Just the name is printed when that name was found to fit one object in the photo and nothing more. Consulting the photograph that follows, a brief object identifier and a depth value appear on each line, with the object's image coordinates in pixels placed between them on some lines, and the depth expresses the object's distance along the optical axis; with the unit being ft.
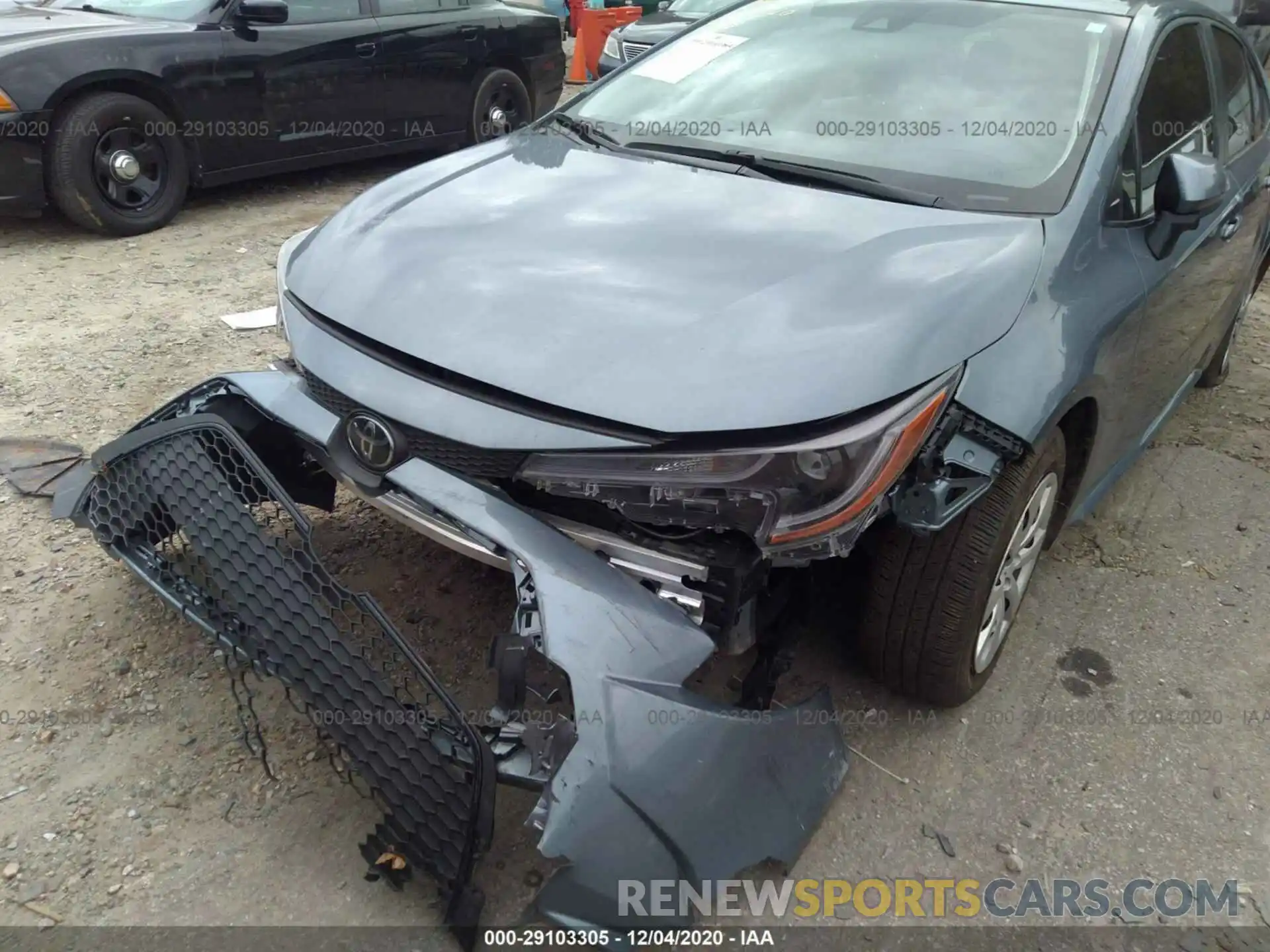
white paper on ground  14.17
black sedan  16.20
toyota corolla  5.62
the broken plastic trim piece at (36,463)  10.26
